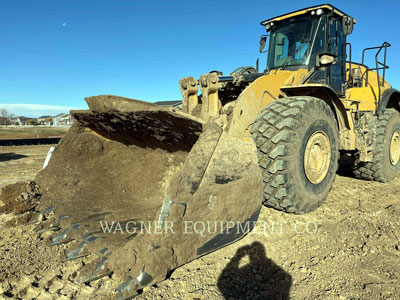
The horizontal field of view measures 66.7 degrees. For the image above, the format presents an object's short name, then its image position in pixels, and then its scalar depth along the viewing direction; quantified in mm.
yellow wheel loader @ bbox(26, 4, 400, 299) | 2338
